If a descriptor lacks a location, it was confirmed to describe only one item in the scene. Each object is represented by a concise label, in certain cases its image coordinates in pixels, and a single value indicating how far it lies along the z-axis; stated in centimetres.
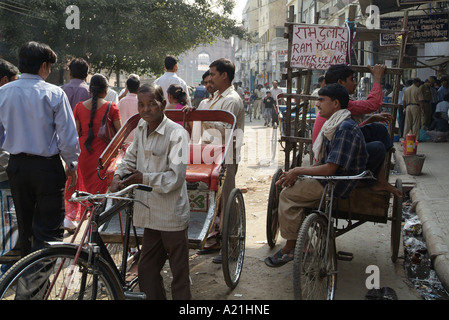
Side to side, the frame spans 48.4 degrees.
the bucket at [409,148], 978
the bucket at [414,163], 904
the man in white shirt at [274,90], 2012
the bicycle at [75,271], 257
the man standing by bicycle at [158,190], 324
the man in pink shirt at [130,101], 681
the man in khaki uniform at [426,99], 1455
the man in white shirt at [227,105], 500
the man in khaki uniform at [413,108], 1432
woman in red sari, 547
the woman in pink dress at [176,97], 592
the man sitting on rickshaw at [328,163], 387
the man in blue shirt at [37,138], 367
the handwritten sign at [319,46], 546
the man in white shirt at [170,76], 743
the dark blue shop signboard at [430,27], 1284
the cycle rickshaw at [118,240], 267
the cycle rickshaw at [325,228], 341
